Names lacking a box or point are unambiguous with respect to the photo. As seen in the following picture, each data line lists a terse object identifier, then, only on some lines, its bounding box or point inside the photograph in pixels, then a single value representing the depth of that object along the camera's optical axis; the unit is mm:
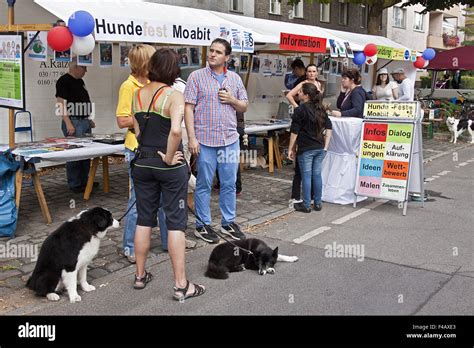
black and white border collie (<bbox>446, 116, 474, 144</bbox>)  16406
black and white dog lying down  5141
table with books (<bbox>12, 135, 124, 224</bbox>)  6270
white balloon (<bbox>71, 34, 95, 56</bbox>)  5848
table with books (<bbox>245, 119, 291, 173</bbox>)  10312
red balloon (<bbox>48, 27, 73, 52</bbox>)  5609
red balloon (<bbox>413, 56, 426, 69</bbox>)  16391
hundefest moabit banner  6812
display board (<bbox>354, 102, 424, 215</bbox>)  7633
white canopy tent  7105
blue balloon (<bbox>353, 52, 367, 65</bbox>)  12992
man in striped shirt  5797
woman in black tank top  4219
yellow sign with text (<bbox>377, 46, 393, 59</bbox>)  13941
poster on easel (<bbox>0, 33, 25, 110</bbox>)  6051
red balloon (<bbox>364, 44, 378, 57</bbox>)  12891
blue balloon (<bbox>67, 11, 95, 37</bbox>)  5750
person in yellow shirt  5000
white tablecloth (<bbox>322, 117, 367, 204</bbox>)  8047
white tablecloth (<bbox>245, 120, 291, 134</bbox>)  10133
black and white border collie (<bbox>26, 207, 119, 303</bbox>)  4312
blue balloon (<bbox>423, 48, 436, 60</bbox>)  16297
